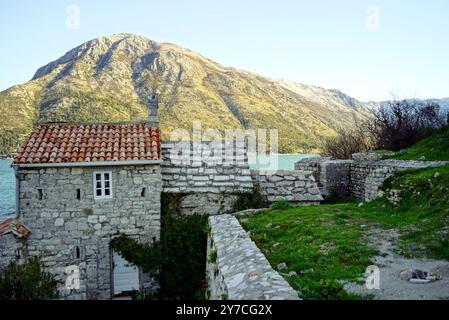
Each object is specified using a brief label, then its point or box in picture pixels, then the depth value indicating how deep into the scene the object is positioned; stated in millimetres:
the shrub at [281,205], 12305
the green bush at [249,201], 13477
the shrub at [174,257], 12430
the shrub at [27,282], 10430
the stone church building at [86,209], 12141
